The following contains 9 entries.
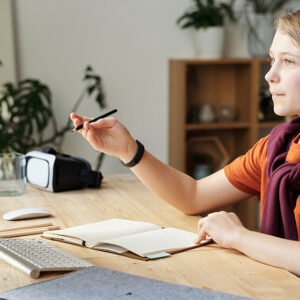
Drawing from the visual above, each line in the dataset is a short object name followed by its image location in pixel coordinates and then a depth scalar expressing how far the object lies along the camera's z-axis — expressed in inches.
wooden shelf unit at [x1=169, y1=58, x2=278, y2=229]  164.1
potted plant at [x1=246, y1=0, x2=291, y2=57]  167.1
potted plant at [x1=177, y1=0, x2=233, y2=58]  162.2
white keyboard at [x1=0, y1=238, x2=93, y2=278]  77.2
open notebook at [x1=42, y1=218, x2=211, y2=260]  82.6
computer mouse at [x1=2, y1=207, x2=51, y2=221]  94.1
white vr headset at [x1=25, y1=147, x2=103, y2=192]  106.7
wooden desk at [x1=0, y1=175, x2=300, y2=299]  75.4
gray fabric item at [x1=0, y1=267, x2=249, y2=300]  72.7
